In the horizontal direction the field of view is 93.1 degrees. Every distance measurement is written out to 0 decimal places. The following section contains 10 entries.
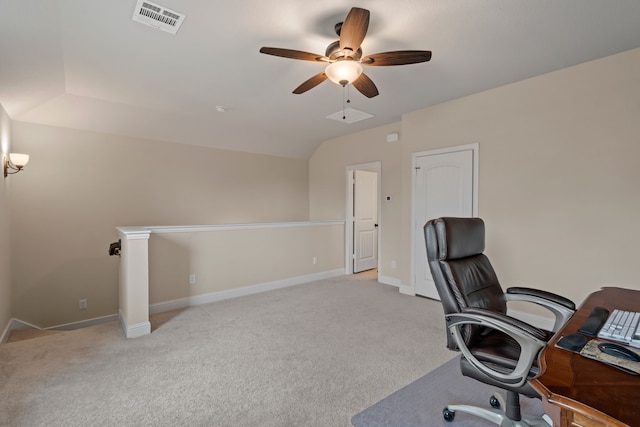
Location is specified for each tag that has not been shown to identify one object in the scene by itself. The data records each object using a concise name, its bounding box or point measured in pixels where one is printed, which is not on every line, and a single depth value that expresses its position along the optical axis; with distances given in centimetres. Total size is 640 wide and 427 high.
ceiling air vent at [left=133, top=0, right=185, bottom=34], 204
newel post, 296
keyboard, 110
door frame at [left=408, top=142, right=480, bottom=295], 396
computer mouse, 95
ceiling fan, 201
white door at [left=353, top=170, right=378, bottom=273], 575
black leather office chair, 136
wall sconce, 326
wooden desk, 71
